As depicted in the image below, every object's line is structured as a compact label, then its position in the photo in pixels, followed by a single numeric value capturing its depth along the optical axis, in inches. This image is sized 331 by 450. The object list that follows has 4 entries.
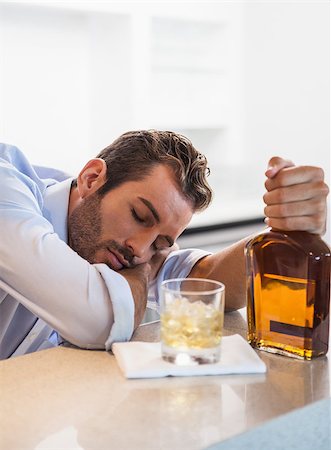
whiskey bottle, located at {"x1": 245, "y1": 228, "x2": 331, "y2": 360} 42.3
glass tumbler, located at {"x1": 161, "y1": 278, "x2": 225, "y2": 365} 39.4
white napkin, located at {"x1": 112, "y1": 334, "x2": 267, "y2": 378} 39.3
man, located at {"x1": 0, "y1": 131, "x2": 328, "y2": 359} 46.2
